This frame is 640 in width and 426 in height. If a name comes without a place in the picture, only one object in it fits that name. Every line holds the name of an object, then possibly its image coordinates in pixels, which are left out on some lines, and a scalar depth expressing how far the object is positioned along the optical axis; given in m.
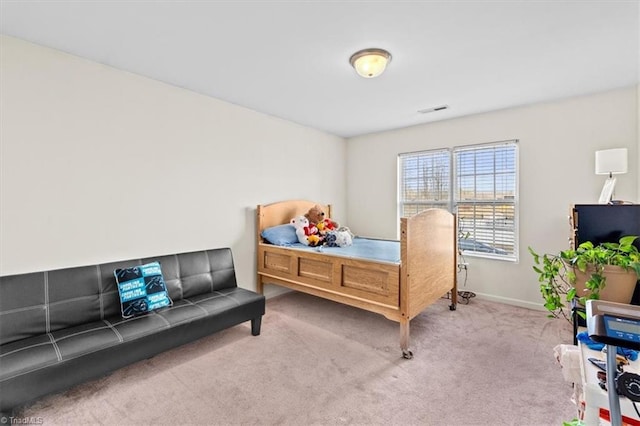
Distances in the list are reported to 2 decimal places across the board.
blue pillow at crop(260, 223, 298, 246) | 3.36
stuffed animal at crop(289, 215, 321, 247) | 3.36
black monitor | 1.74
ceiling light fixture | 2.10
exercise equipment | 0.73
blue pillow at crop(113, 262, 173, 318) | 2.18
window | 3.47
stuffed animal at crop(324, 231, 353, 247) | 3.26
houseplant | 1.37
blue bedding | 2.63
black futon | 1.59
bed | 2.33
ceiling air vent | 3.33
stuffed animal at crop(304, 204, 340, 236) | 3.63
